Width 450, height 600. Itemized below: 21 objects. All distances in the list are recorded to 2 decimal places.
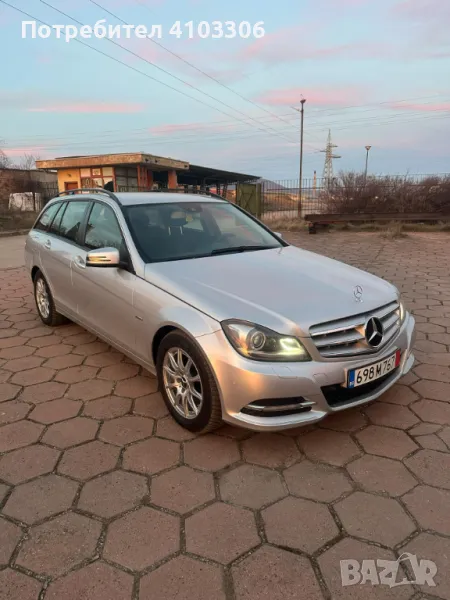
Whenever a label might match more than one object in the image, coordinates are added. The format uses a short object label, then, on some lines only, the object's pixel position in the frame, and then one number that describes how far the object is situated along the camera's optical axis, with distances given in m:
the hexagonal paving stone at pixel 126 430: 2.65
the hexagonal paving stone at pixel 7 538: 1.81
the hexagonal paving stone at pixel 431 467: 2.25
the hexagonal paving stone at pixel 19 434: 2.60
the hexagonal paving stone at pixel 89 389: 3.19
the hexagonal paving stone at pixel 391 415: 2.78
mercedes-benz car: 2.30
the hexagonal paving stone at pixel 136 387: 3.23
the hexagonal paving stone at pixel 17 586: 1.63
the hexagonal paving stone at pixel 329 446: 2.46
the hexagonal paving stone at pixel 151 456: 2.38
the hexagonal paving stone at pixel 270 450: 2.44
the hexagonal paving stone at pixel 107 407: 2.93
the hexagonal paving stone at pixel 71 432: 2.62
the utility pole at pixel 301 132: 27.20
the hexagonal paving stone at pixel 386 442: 2.49
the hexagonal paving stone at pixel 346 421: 2.75
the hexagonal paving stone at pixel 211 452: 2.41
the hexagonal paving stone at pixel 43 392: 3.15
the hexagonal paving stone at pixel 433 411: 2.82
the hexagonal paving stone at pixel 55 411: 2.89
